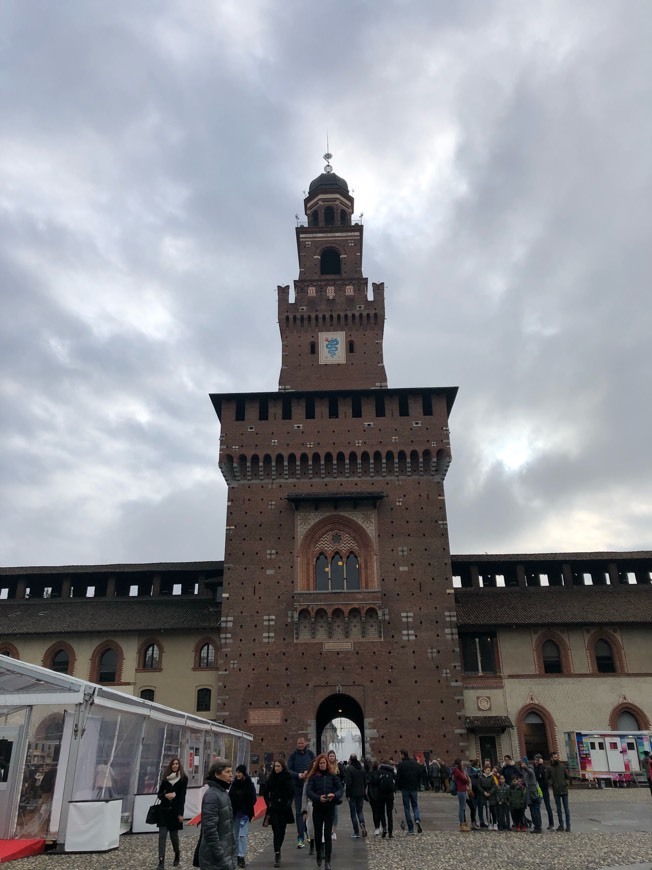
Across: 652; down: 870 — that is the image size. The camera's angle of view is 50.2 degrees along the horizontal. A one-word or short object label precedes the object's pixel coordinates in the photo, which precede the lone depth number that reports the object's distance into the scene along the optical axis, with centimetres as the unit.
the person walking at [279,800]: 1140
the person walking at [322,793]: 1102
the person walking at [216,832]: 705
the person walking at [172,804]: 1097
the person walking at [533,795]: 1569
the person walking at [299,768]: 1397
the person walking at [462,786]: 1591
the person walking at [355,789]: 1505
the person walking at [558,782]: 1578
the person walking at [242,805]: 1130
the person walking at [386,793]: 1471
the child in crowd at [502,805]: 1614
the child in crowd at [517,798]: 1595
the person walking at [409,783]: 1508
